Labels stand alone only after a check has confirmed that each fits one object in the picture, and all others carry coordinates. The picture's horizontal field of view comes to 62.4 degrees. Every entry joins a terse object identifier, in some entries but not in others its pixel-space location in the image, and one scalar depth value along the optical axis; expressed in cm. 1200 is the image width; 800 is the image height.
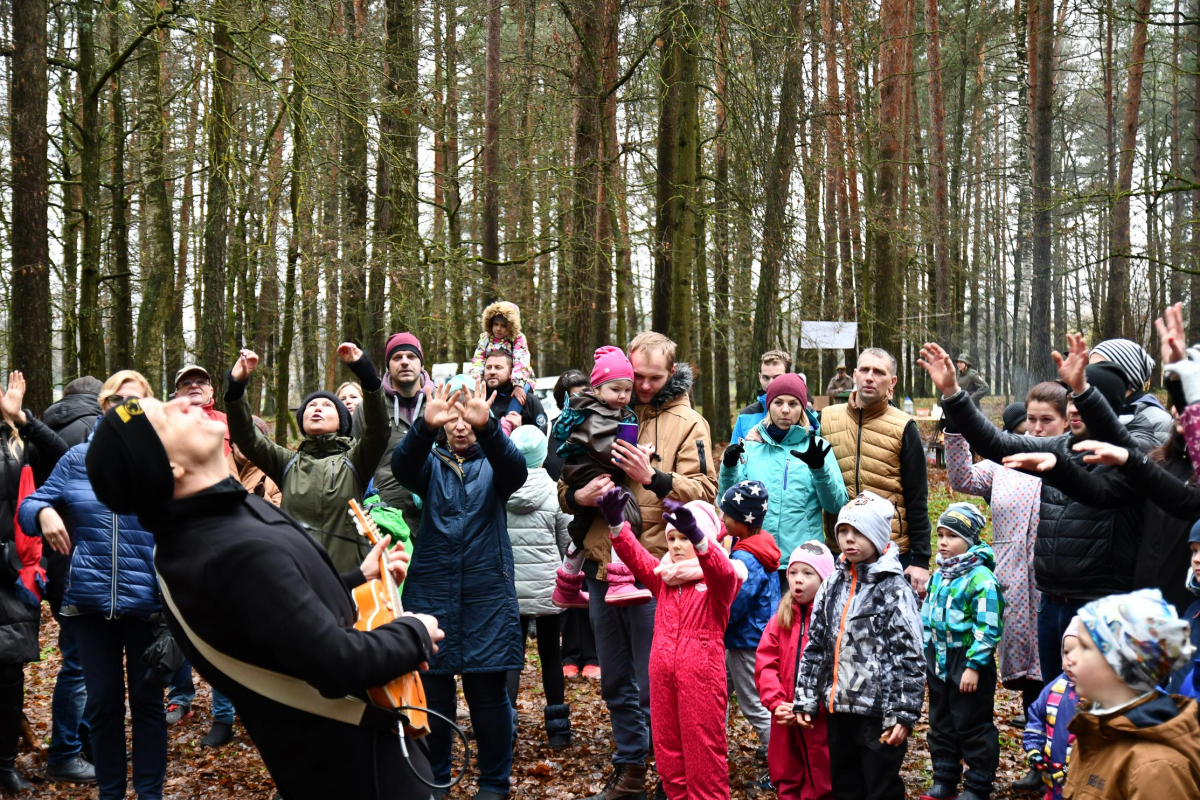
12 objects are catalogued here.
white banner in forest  1548
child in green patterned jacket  495
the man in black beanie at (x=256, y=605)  248
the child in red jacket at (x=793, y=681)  469
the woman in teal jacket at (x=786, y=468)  563
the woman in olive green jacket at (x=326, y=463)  511
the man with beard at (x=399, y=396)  569
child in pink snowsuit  462
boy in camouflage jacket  431
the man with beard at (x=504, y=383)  706
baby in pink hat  483
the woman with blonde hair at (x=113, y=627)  481
